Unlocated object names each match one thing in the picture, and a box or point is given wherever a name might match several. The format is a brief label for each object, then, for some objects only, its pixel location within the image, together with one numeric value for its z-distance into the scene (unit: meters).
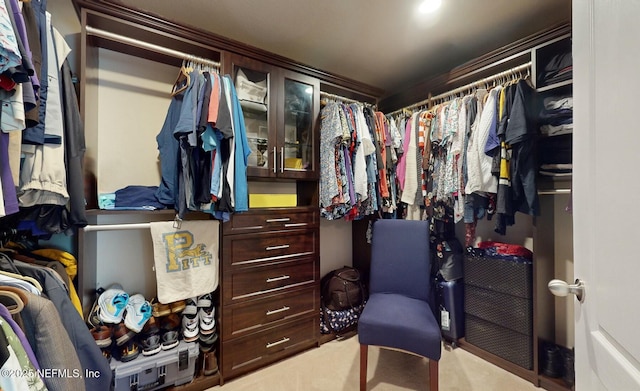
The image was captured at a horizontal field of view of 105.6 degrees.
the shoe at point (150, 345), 1.41
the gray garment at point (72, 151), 1.07
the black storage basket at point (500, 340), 1.58
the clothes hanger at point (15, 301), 0.67
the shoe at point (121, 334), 1.36
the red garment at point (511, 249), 1.69
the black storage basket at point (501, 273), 1.59
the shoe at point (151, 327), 1.46
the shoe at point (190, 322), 1.53
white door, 0.43
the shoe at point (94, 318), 1.33
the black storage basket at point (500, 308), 1.58
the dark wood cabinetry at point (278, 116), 1.76
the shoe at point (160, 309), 1.52
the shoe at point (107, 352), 1.36
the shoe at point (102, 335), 1.30
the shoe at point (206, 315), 1.57
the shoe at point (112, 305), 1.34
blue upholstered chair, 1.31
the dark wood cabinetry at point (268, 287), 1.61
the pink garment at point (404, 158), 2.13
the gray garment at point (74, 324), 0.93
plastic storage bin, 1.33
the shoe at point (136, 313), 1.38
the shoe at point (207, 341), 1.57
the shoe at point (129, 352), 1.37
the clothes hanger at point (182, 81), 1.48
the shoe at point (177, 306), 1.56
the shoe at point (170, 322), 1.53
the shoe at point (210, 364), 1.55
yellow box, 1.81
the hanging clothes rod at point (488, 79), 1.64
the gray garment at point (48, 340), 0.70
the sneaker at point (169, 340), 1.47
